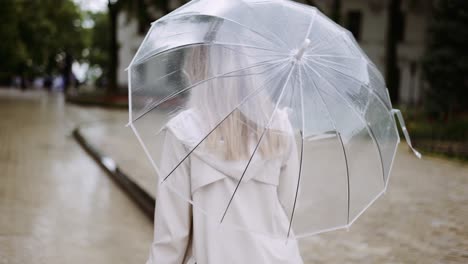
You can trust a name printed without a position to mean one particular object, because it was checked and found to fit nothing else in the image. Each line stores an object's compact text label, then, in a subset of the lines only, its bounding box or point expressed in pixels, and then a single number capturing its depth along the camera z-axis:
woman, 2.28
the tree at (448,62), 19.45
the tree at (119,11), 31.05
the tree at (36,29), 24.98
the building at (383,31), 38.94
